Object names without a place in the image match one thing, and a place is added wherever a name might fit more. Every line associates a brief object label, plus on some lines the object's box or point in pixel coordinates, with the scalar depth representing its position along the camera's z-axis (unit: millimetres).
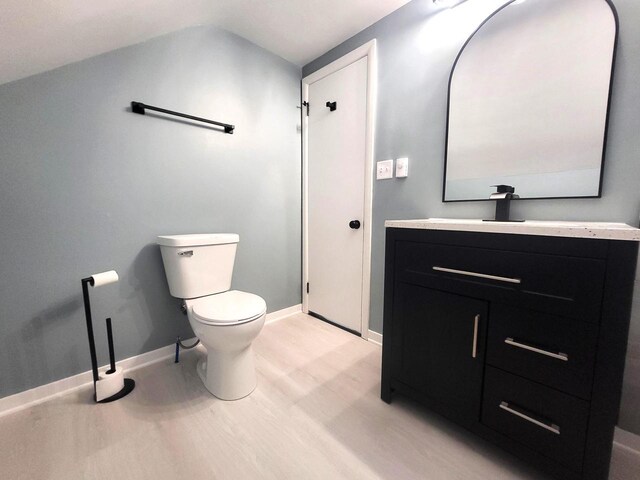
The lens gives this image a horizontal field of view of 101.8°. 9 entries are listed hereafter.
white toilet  1213
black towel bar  1394
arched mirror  1008
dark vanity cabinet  730
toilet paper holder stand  1207
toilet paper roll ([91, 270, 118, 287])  1218
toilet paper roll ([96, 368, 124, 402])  1247
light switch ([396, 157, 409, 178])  1587
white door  1818
